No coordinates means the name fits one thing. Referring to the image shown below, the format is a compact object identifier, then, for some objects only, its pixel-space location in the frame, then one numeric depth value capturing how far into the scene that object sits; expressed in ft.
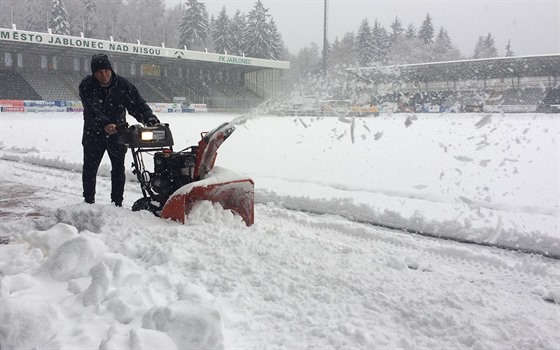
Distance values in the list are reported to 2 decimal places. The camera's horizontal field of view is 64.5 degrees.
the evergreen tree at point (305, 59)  182.21
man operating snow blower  14.55
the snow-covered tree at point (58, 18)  157.79
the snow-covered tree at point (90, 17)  173.37
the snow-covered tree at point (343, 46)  156.76
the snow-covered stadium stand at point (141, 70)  112.27
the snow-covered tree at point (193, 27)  173.37
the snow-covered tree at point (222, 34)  179.52
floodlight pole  57.72
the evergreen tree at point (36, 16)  163.63
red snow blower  12.13
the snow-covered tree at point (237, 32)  168.86
